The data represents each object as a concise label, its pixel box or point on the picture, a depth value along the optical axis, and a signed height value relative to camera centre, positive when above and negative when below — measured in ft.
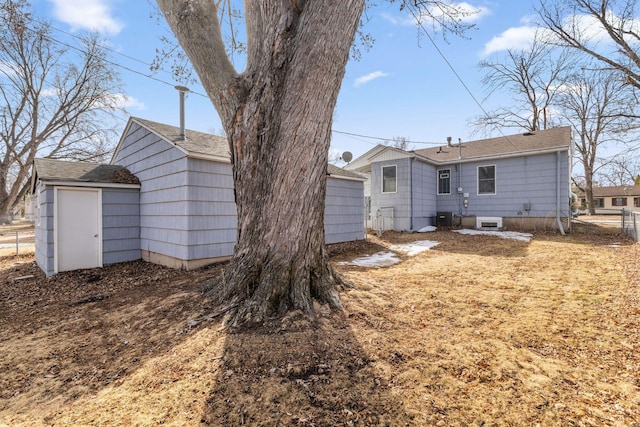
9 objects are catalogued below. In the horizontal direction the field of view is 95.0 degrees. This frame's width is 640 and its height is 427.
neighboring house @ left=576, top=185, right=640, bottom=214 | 116.98 +5.89
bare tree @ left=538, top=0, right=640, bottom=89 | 39.58 +24.72
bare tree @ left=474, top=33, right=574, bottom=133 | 63.26 +28.87
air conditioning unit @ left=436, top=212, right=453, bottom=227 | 43.14 -1.11
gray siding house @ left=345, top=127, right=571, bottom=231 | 36.78 +3.74
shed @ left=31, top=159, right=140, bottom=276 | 21.07 -0.21
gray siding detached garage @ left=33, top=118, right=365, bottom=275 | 20.10 +0.80
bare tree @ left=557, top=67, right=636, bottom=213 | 47.89 +20.08
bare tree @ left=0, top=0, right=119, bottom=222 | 61.77 +24.25
